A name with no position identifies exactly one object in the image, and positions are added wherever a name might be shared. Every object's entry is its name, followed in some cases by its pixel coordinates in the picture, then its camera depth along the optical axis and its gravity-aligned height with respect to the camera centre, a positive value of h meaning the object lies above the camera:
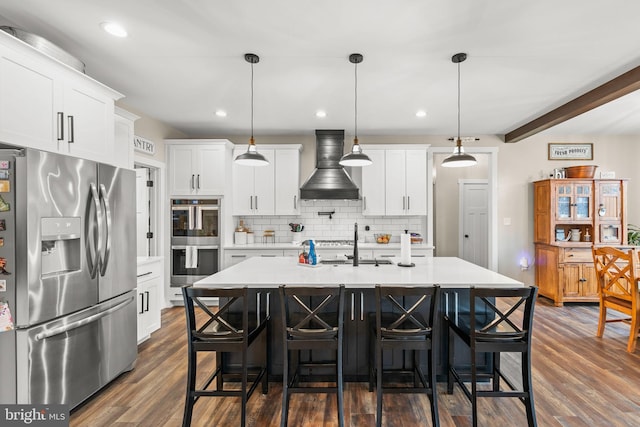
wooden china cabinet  4.88 -0.21
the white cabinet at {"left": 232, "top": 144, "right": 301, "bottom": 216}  5.31 +0.51
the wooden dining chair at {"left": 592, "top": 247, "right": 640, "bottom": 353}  3.23 -0.83
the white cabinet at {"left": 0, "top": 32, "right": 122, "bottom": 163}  1.95 +0.75
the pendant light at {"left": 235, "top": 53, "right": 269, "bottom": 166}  3.07 +0.54
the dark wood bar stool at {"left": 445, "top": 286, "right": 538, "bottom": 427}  1.97 -0.78
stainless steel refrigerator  1.92 -0.39
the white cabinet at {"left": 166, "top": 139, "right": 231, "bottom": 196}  4.98 +0.72
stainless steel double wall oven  4.94 -0.36
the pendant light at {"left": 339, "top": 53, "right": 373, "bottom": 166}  3.08 +0.54
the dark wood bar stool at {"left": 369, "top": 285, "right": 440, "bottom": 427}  1.97 -0.76
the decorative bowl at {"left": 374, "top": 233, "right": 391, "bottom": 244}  5.38 -0.38
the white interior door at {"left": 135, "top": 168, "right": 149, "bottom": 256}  4.63 +0.05
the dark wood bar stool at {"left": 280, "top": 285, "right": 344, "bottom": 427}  1.98 -0.77
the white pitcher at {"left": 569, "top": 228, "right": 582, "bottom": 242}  5.06 -0.30
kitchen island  2.31 -0.48
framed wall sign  5.50 +1.08
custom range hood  5.09 +0.63
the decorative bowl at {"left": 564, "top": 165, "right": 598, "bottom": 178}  5.06 +0.69
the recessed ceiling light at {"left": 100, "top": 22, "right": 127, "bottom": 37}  2.33 +1.36
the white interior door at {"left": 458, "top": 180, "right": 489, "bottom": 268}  6.62 -0.07
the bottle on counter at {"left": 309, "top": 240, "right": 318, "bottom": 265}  2.95 -0.36
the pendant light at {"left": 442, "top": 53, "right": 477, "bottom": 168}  3.06 +0.52
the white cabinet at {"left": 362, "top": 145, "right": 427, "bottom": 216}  5.31 +0.58
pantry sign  4.27 +0.95
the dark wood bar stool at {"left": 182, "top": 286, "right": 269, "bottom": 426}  1.96 -0.77
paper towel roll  3.00 -0.33
